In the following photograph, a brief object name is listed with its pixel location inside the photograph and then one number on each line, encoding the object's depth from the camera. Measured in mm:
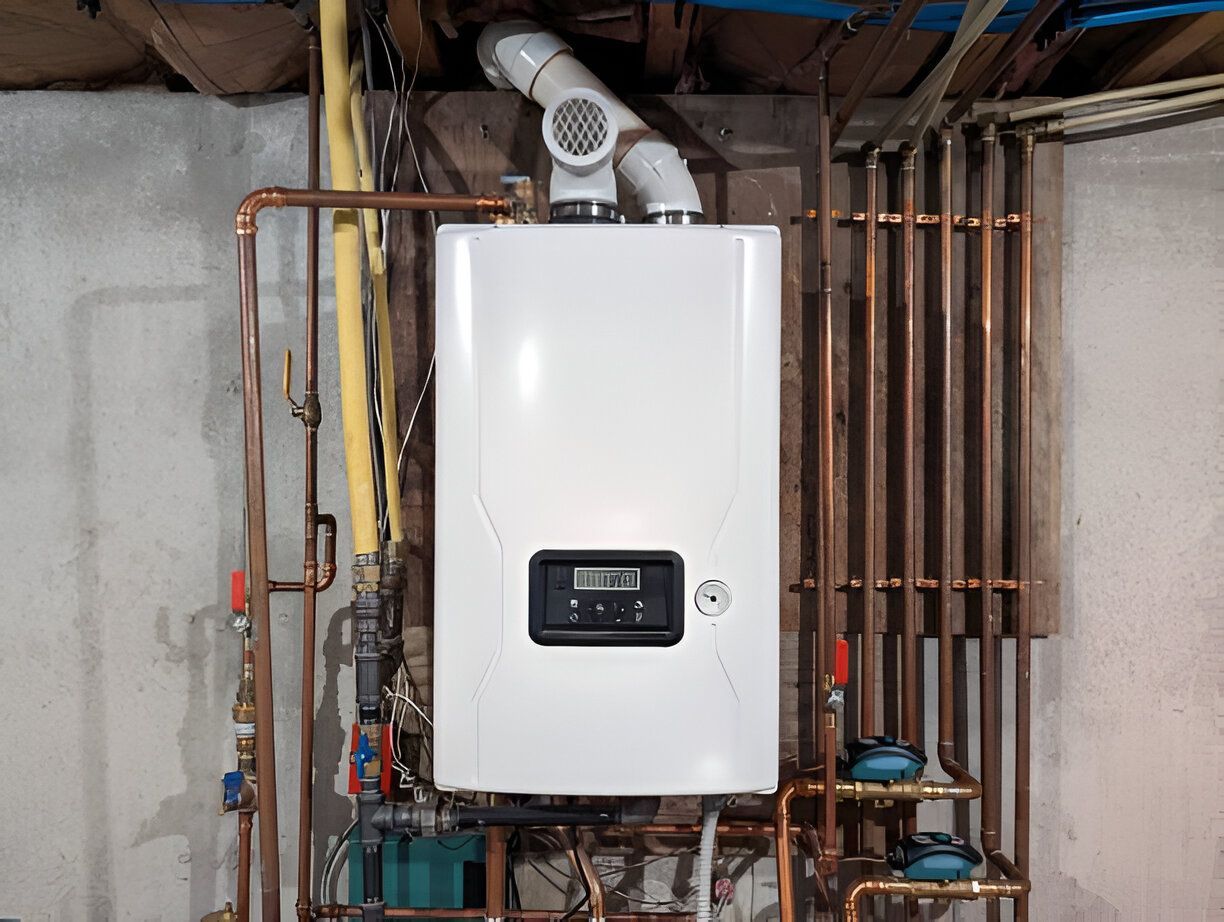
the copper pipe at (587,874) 1171
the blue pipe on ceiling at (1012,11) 1062
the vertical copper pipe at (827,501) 1209
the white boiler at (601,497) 1019
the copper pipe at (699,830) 1274
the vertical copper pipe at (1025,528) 1340
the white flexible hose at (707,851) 1106
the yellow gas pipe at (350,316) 1168
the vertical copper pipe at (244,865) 1253
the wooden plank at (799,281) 1374
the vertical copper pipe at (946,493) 1335
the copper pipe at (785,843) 1222
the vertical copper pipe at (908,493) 1332
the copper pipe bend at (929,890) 1220
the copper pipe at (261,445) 1106
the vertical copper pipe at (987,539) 1337
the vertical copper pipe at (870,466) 1331
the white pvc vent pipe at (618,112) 1172
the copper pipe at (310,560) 1239
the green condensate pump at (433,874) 1365
